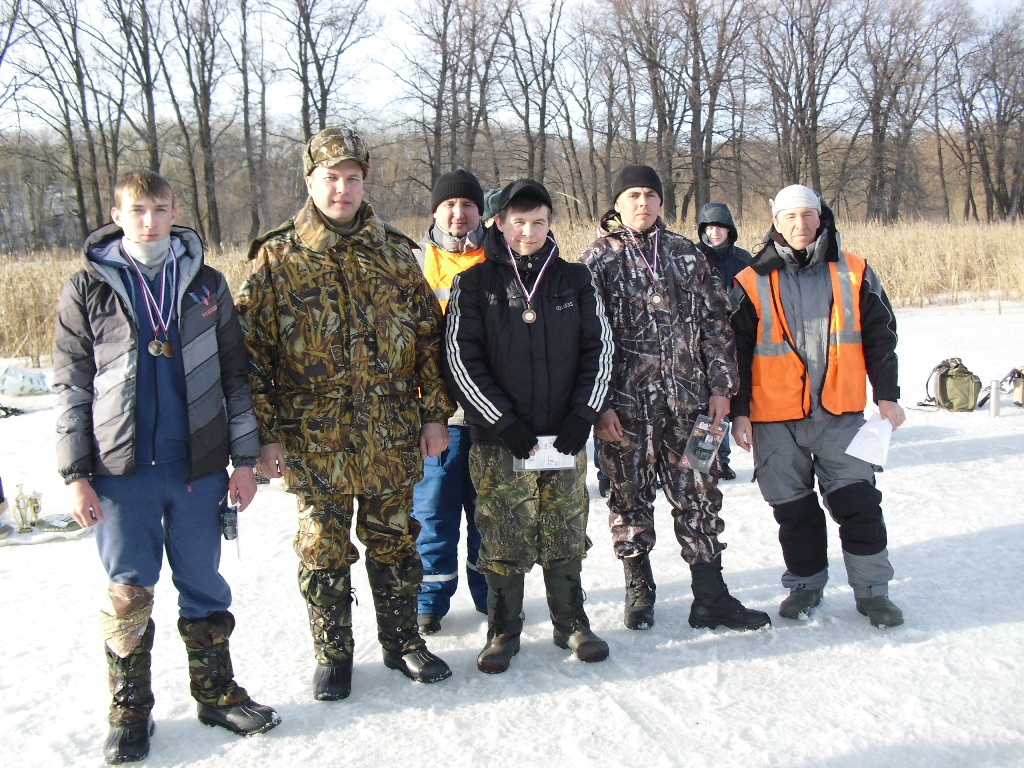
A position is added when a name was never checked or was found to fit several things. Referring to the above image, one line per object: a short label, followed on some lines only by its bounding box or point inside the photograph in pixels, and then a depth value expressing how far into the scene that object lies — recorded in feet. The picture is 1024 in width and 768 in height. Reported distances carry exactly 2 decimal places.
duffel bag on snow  21.71
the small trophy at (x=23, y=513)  14.40
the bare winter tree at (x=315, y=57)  90.99
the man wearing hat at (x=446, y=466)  11.03
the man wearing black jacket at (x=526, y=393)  9.55
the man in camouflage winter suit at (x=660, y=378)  10.50
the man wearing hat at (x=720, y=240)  18.28
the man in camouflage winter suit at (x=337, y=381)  8.73
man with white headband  10.53
